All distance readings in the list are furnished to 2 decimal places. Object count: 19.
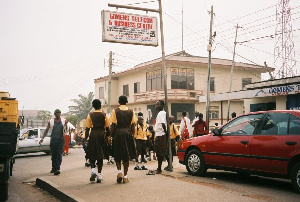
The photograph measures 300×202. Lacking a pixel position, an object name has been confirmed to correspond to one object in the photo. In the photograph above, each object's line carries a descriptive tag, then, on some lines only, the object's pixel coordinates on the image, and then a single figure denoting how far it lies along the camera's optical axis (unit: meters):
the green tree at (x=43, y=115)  75.86
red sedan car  5.70
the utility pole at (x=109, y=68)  27.50
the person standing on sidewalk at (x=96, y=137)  6.69
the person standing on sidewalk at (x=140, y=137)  9.39
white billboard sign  8.88
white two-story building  31.67
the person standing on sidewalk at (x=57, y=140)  8.68
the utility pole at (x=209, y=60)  19.70
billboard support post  8.28
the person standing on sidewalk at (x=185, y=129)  12.59
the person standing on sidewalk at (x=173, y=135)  9.56
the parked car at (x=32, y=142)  15.73
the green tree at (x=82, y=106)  63.75
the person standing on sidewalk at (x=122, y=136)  6.60
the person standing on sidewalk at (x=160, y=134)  7.97
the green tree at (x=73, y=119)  53.45
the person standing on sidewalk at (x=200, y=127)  11.53
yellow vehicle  5.40
